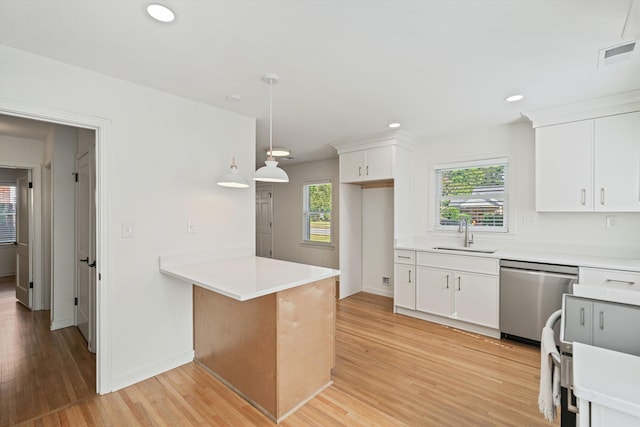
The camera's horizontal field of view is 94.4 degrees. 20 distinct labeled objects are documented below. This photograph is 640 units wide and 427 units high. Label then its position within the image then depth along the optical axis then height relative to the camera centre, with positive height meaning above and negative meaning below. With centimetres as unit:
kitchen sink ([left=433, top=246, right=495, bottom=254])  349 -47
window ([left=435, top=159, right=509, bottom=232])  382 +23
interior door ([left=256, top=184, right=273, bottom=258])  694 -20
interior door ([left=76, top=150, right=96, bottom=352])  305 -41
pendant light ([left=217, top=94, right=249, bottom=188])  254 +28
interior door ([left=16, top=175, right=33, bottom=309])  429 -56
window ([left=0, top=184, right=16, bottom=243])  614 -2
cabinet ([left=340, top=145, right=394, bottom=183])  414 +70
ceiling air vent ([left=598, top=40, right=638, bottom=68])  180 +101
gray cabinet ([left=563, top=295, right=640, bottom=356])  137 -54
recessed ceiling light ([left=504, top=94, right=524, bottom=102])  276 +108
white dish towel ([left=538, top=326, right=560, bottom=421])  112 -66
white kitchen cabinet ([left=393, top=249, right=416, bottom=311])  396 -92
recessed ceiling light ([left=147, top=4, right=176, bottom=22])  156 +108
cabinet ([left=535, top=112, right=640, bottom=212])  278 +47
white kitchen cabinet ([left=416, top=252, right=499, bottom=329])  335 -91
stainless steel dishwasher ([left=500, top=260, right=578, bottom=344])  291 -85
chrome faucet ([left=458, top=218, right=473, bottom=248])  395 -26
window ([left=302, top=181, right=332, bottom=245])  592 +0
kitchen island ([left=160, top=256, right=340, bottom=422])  203 -90
